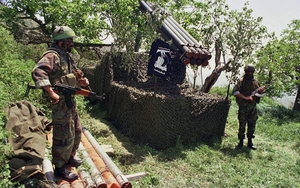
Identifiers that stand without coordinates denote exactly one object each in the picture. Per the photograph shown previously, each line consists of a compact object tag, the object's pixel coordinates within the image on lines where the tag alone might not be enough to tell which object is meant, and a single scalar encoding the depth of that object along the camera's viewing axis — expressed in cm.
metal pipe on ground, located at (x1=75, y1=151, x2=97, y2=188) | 353
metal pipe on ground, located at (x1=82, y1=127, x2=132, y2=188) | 373
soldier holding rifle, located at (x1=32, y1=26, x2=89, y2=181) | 335
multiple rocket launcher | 699
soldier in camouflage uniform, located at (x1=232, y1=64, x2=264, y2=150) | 663
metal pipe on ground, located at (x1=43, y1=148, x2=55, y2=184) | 345
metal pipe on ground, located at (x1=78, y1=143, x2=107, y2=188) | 359
